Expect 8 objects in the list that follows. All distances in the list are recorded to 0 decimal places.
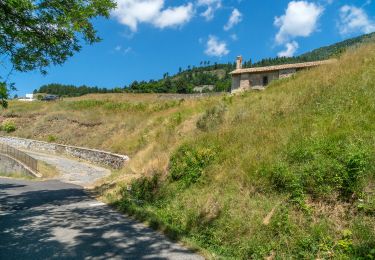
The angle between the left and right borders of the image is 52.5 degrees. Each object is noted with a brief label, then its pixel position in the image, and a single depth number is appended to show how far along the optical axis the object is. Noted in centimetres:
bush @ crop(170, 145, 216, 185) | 1195
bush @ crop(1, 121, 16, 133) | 5372
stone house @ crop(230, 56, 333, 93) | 4661
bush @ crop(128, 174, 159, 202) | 1355
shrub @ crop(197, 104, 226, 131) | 1654
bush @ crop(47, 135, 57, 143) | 4728
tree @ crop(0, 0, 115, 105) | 997
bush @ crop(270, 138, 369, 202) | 736
